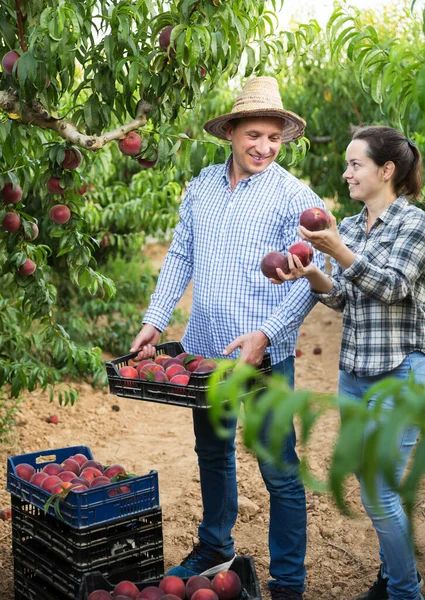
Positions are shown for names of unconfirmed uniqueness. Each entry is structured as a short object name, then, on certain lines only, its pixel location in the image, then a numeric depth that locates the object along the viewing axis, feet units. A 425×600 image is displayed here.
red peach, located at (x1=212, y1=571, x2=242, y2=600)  8.97
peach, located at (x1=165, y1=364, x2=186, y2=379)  9.61
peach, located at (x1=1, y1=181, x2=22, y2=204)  12.21
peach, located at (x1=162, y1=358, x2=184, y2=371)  9.96
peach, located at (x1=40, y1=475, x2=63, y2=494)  9.89
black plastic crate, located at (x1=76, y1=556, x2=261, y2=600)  9.03
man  10.05
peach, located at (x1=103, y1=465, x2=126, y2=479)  10.30
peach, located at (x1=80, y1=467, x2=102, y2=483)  10.32
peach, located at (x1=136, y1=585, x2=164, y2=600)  8.83
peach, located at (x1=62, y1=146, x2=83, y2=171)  11.48
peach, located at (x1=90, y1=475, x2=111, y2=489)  9.87
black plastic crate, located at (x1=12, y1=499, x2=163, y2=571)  9.37
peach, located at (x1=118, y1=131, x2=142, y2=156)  11.05
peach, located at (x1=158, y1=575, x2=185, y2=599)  9.00
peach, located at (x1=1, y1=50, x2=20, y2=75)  9.91
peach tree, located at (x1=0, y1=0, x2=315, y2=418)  9.41
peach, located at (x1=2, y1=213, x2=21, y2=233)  12.39
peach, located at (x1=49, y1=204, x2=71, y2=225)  12.21
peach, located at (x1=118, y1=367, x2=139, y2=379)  9.79
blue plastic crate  9.36
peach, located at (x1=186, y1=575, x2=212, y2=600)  9.06
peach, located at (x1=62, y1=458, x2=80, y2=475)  10.67
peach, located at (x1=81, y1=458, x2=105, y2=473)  10.62
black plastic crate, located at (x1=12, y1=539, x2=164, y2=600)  9.55
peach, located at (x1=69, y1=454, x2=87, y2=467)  11.00
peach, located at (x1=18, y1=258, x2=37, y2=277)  12.59
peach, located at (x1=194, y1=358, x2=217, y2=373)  9.46
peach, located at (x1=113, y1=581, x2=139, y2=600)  8.96
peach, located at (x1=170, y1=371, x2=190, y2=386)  9.25
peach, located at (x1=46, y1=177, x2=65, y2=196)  11.89
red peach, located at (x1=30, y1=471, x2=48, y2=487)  10.17
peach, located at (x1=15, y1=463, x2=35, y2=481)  10.54
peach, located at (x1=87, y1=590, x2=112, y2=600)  8.70
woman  9.09
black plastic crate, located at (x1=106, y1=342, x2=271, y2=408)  9.01
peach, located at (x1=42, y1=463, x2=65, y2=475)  10.46
